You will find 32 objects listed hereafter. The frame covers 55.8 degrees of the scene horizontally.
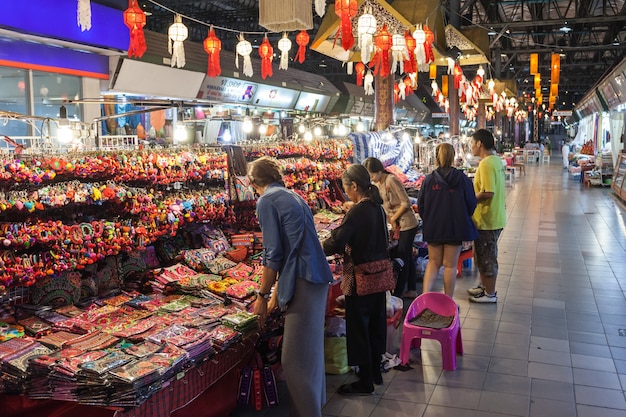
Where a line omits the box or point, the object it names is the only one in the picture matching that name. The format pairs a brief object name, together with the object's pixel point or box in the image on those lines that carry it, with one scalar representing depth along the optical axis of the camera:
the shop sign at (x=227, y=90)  13.64
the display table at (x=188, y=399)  3.26
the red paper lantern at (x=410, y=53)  7.99
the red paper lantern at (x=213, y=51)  7.52
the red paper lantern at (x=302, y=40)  7.24
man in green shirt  6.22
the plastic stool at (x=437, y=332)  4.66
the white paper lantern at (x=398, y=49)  7.80
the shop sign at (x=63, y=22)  7.67
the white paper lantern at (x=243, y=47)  8.29
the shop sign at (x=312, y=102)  19.53
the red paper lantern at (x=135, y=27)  6.05
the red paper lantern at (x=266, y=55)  8.17
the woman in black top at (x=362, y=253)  4.20
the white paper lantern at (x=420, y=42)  7.87
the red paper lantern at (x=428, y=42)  8.04
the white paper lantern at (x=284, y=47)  7.99
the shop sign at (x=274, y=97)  16.25
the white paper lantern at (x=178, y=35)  6.65
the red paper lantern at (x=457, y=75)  12.56
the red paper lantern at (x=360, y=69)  10.98
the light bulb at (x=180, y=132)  6.70
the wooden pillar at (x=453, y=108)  17.91
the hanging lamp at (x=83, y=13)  4.84
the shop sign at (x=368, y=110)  26.80
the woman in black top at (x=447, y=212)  5.50
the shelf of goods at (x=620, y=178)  15.27
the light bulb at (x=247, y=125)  8.94
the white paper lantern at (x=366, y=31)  6.86
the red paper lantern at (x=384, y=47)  7.43
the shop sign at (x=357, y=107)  24.78
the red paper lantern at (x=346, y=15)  5.96
